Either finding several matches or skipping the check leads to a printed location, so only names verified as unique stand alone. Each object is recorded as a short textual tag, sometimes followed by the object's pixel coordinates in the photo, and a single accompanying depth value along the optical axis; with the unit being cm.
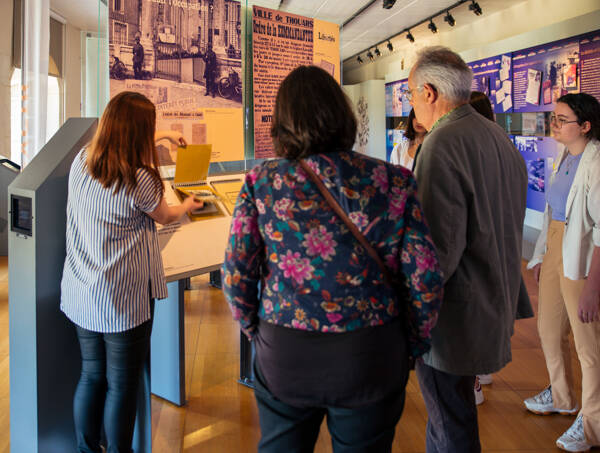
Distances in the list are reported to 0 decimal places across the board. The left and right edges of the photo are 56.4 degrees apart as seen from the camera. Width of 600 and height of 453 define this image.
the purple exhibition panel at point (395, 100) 1140
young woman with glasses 247
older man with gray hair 159
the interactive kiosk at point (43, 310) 206
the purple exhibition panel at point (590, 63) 563
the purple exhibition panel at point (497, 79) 734
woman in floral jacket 128
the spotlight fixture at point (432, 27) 899
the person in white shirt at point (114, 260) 194
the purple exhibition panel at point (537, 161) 660
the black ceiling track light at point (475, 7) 760
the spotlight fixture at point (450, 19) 840
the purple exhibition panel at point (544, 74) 609
